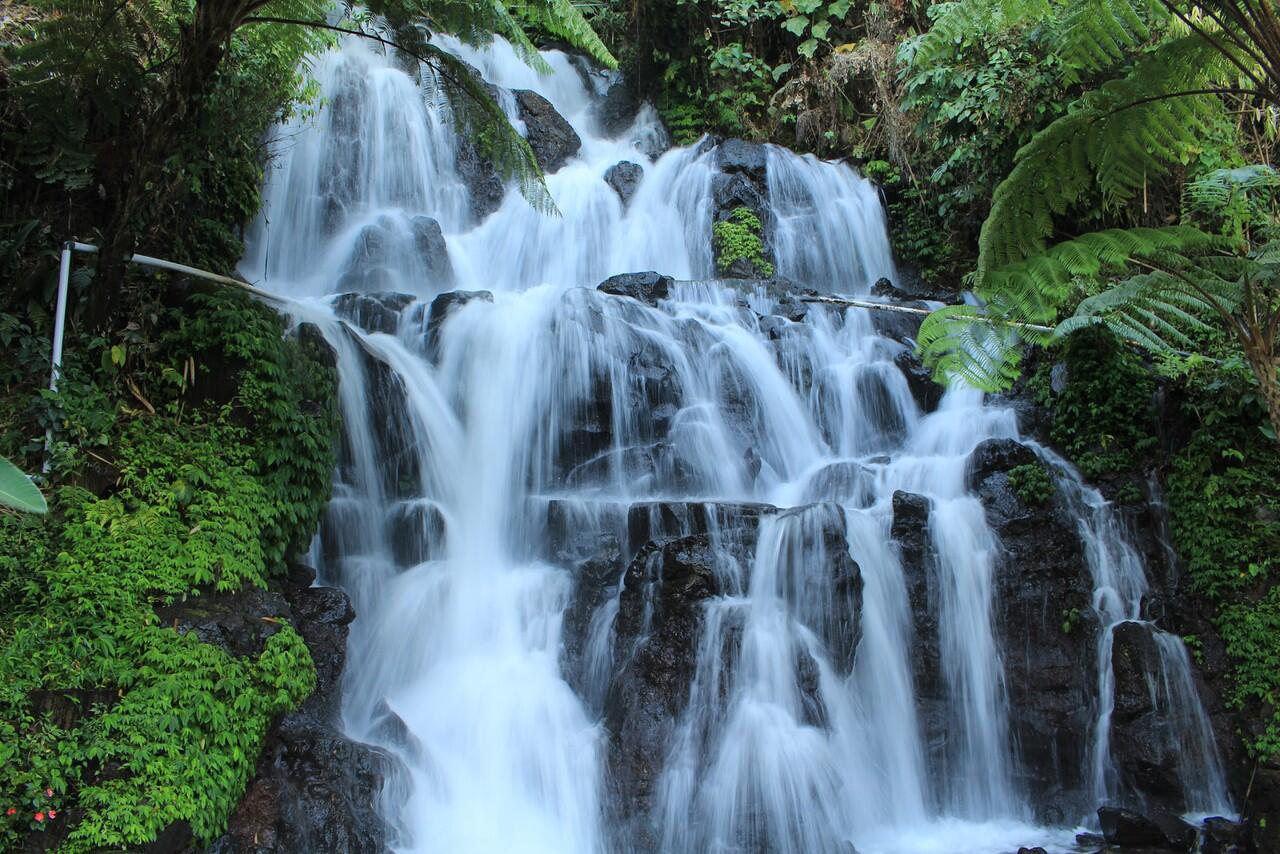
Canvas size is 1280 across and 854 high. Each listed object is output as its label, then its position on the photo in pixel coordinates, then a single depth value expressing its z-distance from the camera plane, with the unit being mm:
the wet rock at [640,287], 9891
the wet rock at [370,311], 8492
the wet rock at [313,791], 4414
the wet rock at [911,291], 11133
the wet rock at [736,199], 12492
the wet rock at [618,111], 15297
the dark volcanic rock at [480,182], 12305
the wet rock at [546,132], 13641
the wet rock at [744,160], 12875
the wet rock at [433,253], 10664
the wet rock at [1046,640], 6422
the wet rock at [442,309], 8391
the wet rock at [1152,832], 5586
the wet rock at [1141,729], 6141
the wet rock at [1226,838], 5613
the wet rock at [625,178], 12961
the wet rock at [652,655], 5672
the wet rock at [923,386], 9227
